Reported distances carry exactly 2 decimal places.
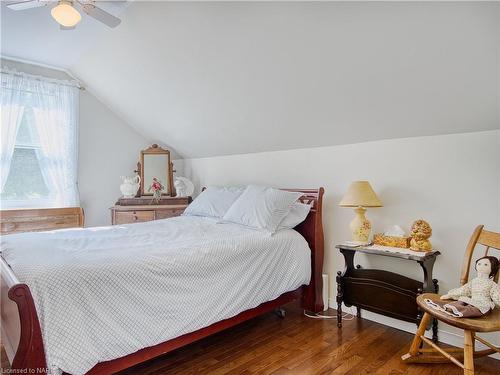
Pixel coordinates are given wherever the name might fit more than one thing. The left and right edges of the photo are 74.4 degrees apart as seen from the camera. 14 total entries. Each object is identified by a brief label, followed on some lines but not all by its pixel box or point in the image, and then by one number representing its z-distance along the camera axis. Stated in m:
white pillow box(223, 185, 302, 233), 2.66
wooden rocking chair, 1.60
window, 3.54
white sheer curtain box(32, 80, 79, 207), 3.78
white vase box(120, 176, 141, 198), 4.09
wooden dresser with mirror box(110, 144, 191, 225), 3.88
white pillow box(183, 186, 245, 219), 3.24
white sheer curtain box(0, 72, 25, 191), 3.48
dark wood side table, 2.18
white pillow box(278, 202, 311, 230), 2.77
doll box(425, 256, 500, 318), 1.68
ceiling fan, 1.84
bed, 1.43
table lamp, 2.44
